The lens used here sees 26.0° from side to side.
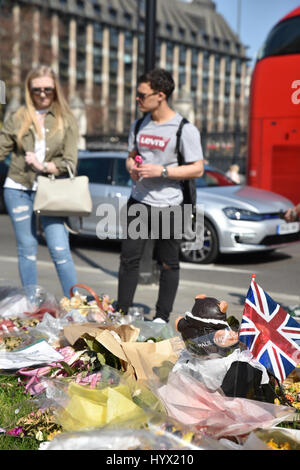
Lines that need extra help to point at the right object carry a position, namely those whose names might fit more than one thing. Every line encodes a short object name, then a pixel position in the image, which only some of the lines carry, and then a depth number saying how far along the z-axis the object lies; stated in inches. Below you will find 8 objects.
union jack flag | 121.6
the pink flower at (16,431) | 110.3
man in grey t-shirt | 183.9
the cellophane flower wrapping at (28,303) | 184.7
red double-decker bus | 303.3
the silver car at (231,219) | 335.6
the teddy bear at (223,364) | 111.2
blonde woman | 199.6
